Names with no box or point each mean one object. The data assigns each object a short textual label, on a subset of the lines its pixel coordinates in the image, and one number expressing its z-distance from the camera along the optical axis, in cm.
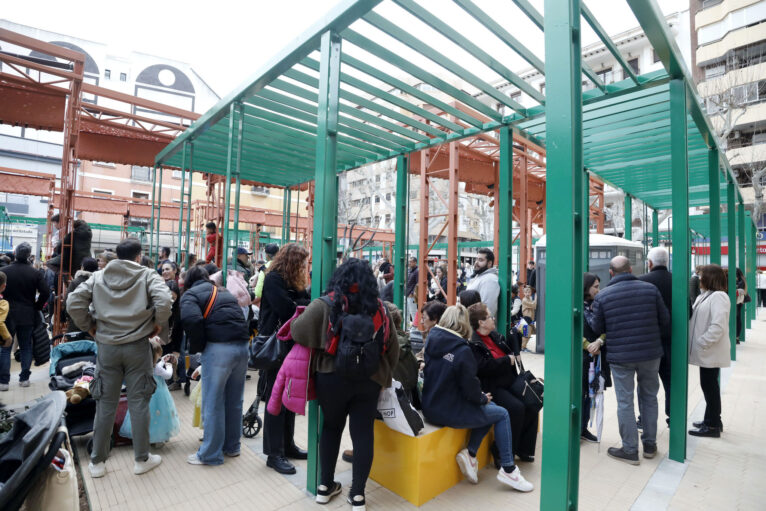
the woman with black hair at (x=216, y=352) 363
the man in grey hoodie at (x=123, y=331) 343
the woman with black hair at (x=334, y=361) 287
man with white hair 425
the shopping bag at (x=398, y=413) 319
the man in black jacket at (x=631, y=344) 387
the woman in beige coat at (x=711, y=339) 433
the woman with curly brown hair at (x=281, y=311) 368
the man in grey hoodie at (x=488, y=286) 537
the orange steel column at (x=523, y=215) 967
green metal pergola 234
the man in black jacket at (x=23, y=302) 566
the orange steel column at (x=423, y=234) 792
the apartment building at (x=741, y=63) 2491
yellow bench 313
